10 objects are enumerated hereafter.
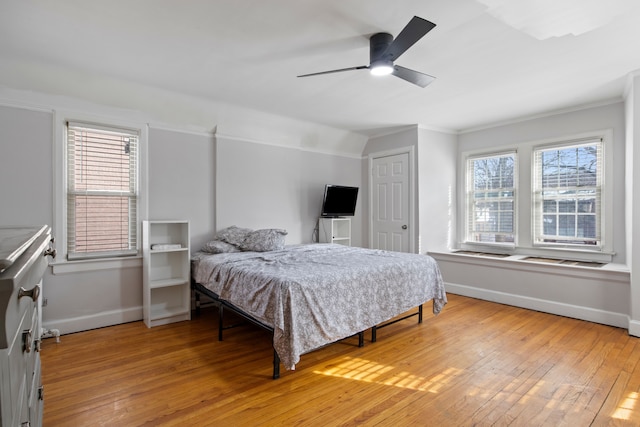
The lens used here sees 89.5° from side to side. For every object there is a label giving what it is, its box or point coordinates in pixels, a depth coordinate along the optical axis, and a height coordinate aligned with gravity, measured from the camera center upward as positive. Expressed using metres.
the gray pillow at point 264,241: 3.95 -0.33
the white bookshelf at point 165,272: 3.55 -0.68
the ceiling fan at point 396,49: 2.01 +1.16
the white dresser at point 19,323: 0.61 -0.25
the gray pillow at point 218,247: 3.84 -0.41
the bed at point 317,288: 2.34 -0.64
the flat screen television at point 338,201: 5.11 +0.21
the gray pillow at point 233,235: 4.06 -0.27
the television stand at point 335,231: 5.30 -0.28
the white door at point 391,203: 5.15 +0.18
